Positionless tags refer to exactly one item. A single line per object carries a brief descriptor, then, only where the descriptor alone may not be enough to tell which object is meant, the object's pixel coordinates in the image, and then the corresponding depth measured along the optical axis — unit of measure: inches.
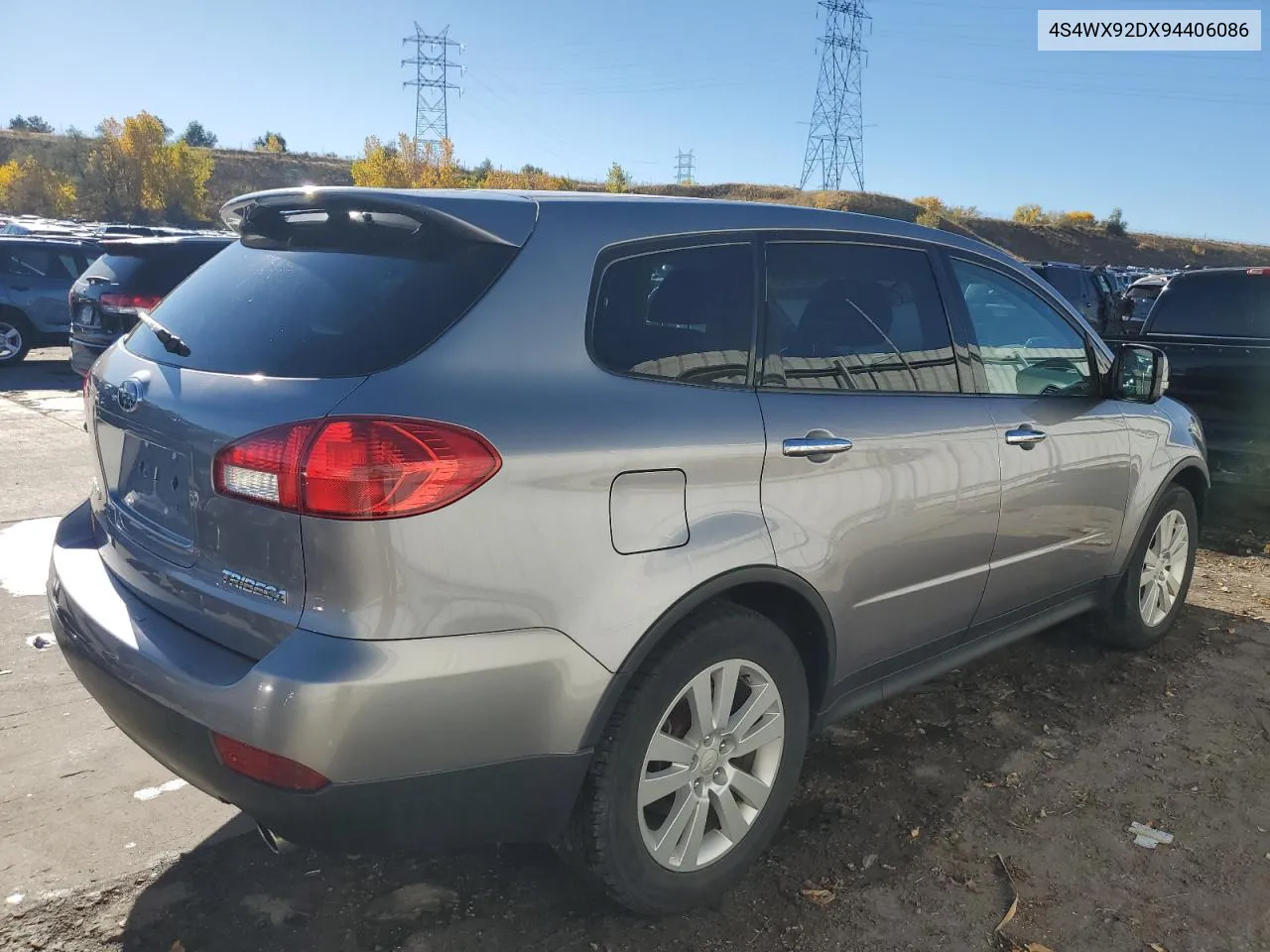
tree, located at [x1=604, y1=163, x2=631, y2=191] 3301.7
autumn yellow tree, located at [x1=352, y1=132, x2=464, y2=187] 2659.9
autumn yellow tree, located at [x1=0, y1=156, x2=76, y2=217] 2137.1
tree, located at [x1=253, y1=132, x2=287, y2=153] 3984.3
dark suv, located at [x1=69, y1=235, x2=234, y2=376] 386.9
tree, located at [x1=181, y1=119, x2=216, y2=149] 4154.8
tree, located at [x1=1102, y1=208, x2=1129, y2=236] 3592.5
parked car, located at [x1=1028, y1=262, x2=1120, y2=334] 594.5
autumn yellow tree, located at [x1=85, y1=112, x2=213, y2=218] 2330.2
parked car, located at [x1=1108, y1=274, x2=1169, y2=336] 824.3
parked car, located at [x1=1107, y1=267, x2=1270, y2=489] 263.7
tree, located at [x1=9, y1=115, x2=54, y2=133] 3970.7
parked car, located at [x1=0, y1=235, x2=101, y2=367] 493.4
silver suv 78.8
